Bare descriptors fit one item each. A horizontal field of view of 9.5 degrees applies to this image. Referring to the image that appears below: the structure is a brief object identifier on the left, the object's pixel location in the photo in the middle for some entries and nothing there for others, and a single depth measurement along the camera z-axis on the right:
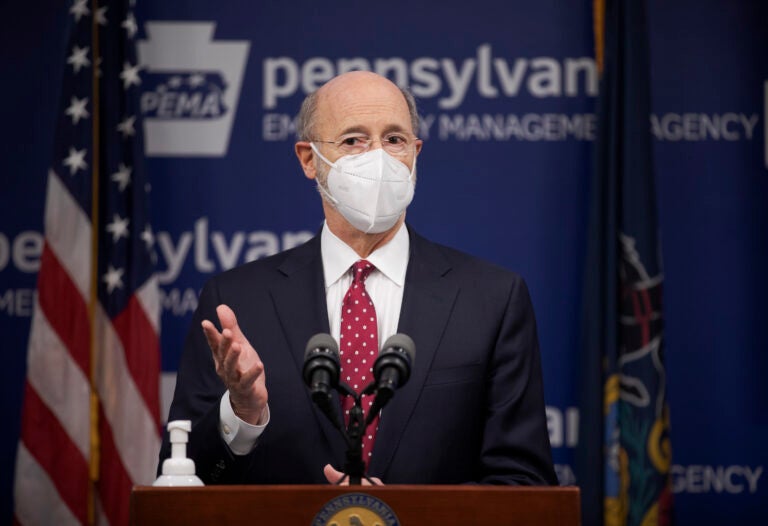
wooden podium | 4.96
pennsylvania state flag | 6.31
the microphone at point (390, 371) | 4.98
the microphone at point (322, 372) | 4.97
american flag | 6.30
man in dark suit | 5.36
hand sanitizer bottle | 5.08
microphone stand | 5.00
